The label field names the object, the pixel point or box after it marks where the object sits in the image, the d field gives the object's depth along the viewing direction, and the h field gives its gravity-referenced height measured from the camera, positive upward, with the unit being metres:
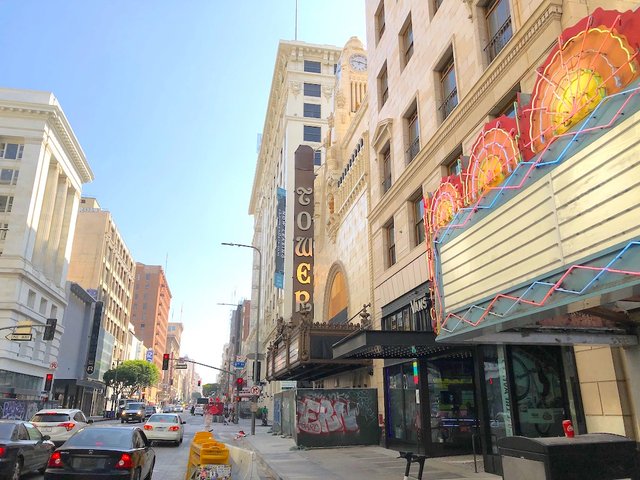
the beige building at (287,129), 53.72 +34.74
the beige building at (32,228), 46.84 +18.20
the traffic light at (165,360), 45.94 +3.60
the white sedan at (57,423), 20.41 -0.95
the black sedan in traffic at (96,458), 9.52 -1.11
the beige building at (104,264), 81.00 +22.63
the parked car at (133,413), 44.00 -1.15
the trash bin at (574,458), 5.52 -0.65
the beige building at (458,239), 8.78 +4.16
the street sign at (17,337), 33.92 +4.45
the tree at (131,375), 84.94 +4.23
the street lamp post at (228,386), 120.61 +3.42
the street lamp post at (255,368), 33.28 +2.26
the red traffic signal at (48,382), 41.81 +1.47
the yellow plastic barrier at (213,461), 9.34 -1.13
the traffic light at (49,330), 30.41 +4.14
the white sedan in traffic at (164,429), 23.45 -1.33
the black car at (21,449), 10.86 -1.14
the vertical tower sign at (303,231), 33.78 +11.49
